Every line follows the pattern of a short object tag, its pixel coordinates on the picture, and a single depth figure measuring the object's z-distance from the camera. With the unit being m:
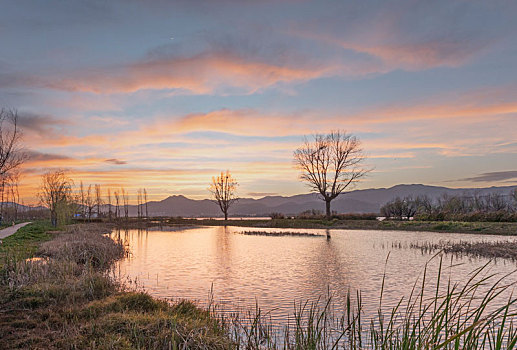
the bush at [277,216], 54.59
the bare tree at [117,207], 62.24
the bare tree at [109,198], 66.43
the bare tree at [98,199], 65.44
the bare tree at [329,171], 47.56
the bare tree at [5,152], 23.00
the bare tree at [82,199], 59.12
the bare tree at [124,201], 63.11
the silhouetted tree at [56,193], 39.50
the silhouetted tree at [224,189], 66.22
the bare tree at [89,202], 61.16
